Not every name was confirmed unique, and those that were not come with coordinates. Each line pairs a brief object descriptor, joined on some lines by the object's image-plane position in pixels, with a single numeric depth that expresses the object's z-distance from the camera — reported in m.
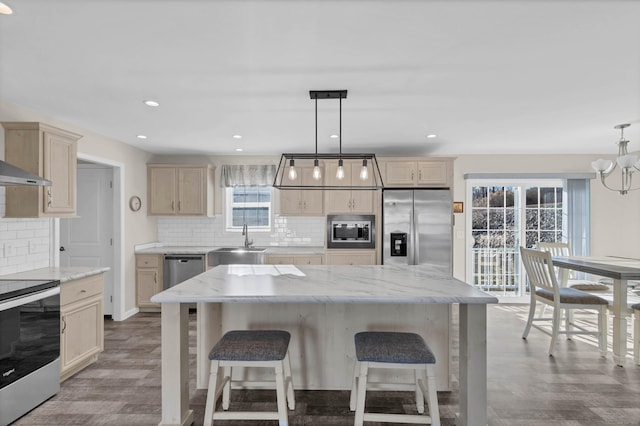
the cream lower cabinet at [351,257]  5.06
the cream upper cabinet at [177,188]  5.36
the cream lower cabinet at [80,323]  2.86
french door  5.60
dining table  3.27
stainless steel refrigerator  4.94
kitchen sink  4.99
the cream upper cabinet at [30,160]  2.95
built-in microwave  5.19
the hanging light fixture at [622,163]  3.64
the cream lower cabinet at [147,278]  4.97
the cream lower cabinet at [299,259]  5.08
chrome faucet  5.46
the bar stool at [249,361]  2.02
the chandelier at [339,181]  5.14
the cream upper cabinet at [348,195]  5.12
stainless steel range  2.26
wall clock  4.89
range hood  2.27
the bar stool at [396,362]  1.99
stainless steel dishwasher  5.00
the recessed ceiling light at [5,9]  1.65
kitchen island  2.03
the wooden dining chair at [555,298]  3.53
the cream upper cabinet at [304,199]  5.29
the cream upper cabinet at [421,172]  5.05
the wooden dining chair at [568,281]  4.45
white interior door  4.67
